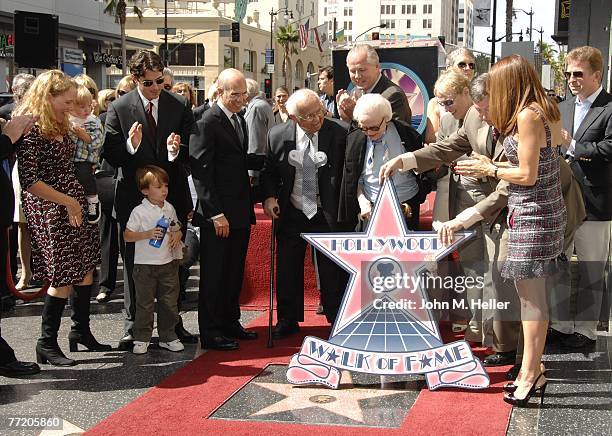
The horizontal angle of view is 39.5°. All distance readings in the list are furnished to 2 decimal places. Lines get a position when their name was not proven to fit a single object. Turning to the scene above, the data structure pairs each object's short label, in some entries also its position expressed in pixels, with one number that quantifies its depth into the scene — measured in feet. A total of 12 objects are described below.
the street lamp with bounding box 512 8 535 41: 257.42
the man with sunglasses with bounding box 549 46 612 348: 18.38
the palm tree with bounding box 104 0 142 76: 169.28
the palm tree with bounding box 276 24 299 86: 298.76
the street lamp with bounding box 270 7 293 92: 291.58
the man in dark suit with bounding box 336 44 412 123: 20.11
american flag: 162.40
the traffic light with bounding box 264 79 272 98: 193.47
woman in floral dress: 17.57
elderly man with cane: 18.97
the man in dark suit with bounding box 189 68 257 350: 19.06
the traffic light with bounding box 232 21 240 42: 177.27
